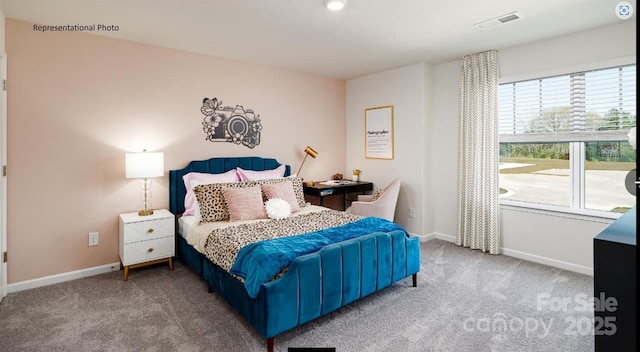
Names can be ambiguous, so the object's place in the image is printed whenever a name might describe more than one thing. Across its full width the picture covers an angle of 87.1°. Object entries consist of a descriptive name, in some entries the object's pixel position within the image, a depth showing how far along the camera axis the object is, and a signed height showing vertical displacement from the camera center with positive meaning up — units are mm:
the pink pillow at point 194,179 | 3641 -82
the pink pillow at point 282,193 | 3656 -225
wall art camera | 4078 +620
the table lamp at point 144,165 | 3270 +80
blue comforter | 2154 -546
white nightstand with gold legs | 3217 -655
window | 3207 +314
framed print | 4868 +584
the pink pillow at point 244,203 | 3299 -310
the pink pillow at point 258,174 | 4051 -21
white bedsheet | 3025 -536
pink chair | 4227 -432
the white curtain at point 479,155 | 3959 +192
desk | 4562 -236
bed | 2115 -801
